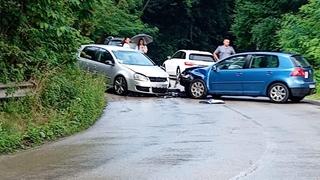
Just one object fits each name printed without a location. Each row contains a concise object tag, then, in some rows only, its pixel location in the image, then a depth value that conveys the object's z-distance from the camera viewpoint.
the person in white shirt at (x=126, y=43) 27.84
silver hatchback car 21.62
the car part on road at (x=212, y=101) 19.86
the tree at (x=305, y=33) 25.25
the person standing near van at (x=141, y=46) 28.42
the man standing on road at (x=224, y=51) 25.53
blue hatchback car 19.89
